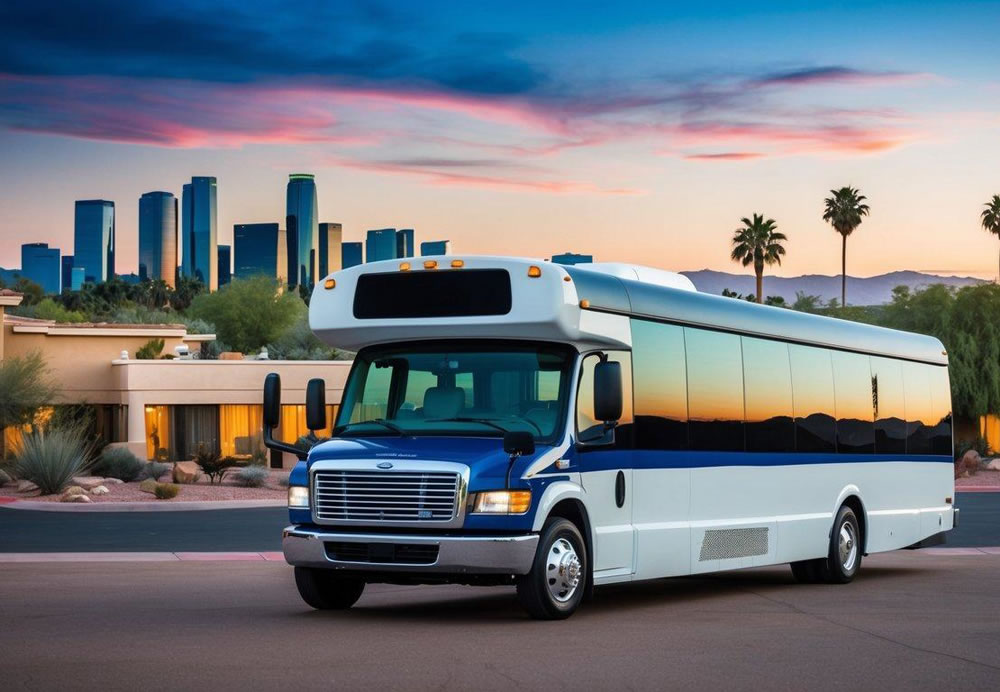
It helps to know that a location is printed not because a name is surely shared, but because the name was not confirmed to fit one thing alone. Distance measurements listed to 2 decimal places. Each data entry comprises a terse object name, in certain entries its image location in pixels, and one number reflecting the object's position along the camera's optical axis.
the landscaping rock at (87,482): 42.12
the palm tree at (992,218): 92.56
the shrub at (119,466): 46.81
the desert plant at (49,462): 40.22
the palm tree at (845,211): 98.50
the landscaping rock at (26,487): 42.11
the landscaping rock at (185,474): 45.38
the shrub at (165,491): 39.66
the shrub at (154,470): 47.69
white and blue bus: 13.88
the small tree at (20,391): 48.88
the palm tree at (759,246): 91.69
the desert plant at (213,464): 46.50
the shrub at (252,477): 45.25
